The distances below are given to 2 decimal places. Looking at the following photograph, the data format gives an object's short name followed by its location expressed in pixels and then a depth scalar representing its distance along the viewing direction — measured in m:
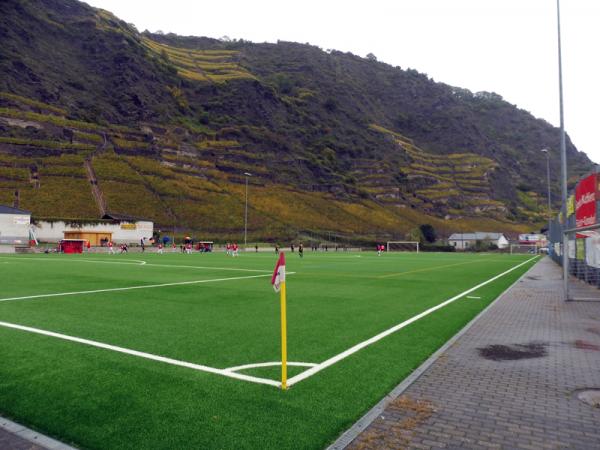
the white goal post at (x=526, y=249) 87.38
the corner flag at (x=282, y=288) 5.29
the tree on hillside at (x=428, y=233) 107.19
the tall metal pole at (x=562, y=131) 18.64
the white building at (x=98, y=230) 56.26
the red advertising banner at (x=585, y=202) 17.20
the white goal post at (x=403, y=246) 90.00
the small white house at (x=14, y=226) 47.41
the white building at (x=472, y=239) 104.06
